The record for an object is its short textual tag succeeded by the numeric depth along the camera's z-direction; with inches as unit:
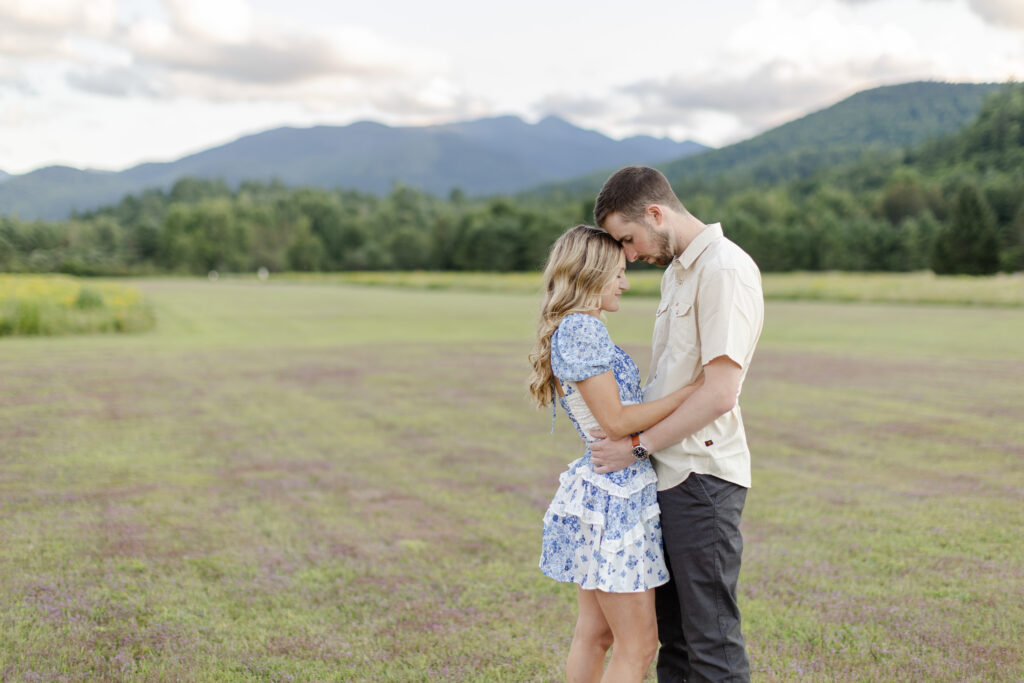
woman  109.3
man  109.7
